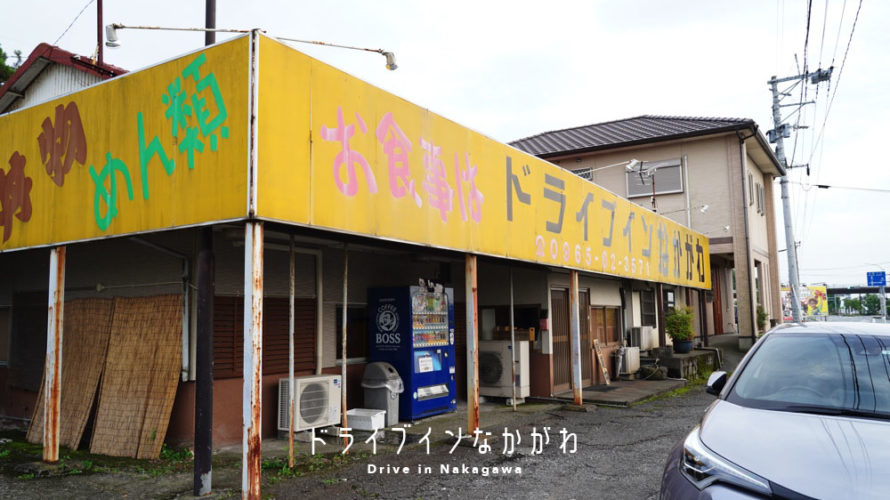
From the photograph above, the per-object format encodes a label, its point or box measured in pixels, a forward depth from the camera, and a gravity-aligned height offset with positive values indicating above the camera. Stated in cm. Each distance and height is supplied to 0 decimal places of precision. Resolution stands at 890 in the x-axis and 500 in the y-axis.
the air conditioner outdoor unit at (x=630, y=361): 1605 -157
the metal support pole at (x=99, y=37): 1353 +622
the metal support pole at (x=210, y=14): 869 +430
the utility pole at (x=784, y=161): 1982 +515
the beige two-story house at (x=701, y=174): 2058 +469
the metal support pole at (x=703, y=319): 2207 -64
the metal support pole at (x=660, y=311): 1866 -26
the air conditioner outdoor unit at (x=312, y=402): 807 -128
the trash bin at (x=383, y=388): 926 -125
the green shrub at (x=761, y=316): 2242 -57
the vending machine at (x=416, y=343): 975 -59
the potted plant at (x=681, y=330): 1777 -82
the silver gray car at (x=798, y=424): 298 -74
